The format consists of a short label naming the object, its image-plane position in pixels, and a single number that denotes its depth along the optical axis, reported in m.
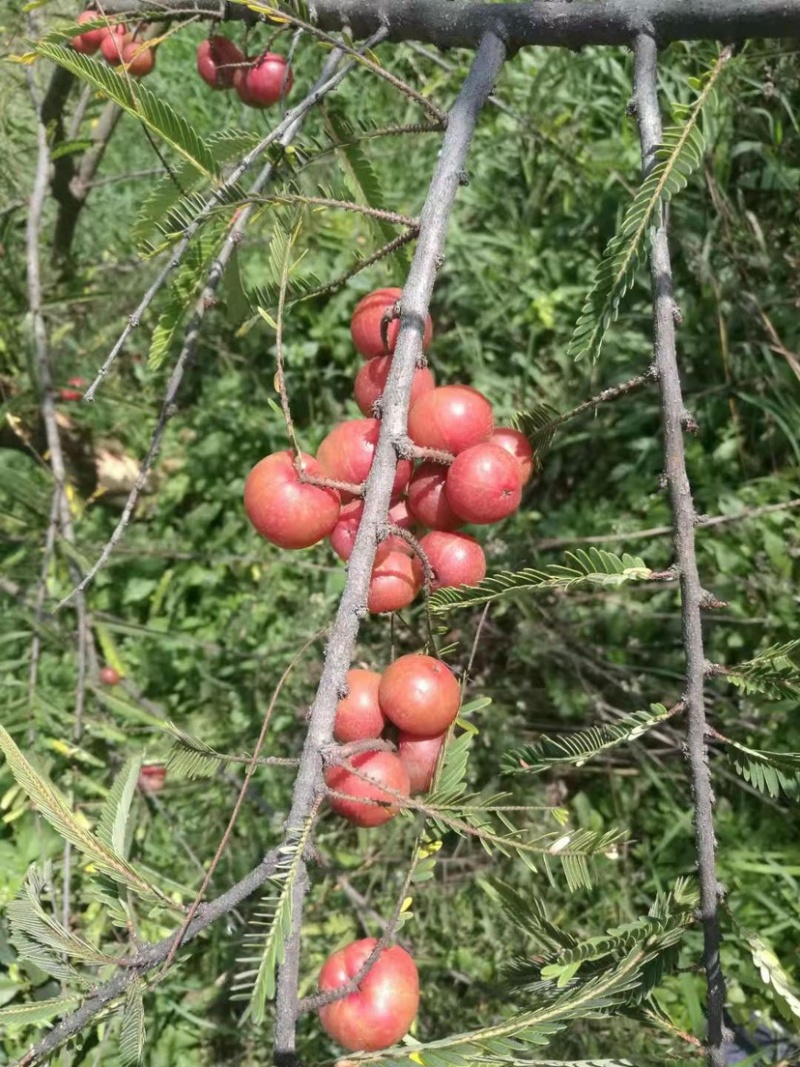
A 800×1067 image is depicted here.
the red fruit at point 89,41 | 0.38
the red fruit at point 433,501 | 0.26
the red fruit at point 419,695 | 0.23
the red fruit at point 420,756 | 0.25
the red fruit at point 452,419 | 0.26
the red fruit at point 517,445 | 0.26
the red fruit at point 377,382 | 0.27
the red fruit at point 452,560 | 0.25
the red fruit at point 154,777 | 0.54
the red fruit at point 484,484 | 0.24
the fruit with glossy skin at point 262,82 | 0.37
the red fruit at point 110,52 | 0.37
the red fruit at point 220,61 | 0.38
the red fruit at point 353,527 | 0.25
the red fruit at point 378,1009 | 0.25
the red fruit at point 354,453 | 0.26
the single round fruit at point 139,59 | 0.38
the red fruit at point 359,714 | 0.25
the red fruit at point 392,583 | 0.24
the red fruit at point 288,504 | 0.25
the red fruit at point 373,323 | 0.28
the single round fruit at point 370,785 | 0.23
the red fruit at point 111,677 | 0.51
